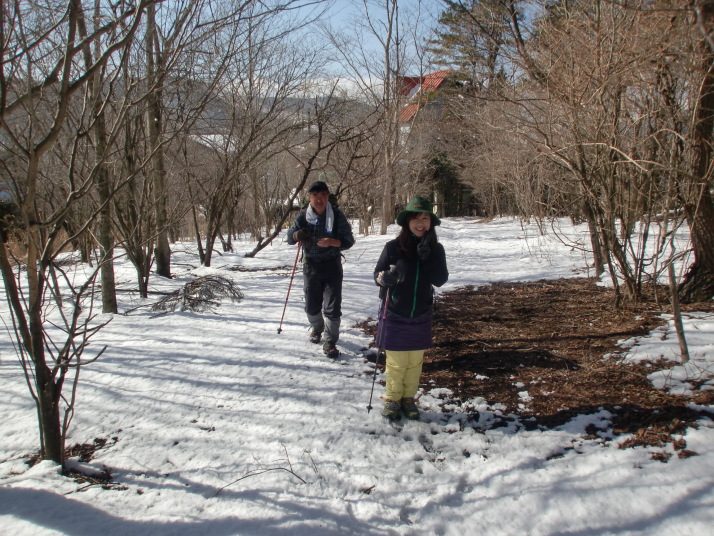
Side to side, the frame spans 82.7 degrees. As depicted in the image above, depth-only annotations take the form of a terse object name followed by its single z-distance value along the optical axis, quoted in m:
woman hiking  2.86
